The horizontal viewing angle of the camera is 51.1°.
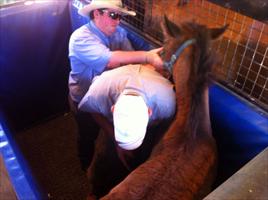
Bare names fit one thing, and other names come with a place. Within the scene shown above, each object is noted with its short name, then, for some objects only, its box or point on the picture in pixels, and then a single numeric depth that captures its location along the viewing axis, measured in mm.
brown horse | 907
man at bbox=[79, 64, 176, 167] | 898
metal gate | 1365
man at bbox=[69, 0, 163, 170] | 1293
